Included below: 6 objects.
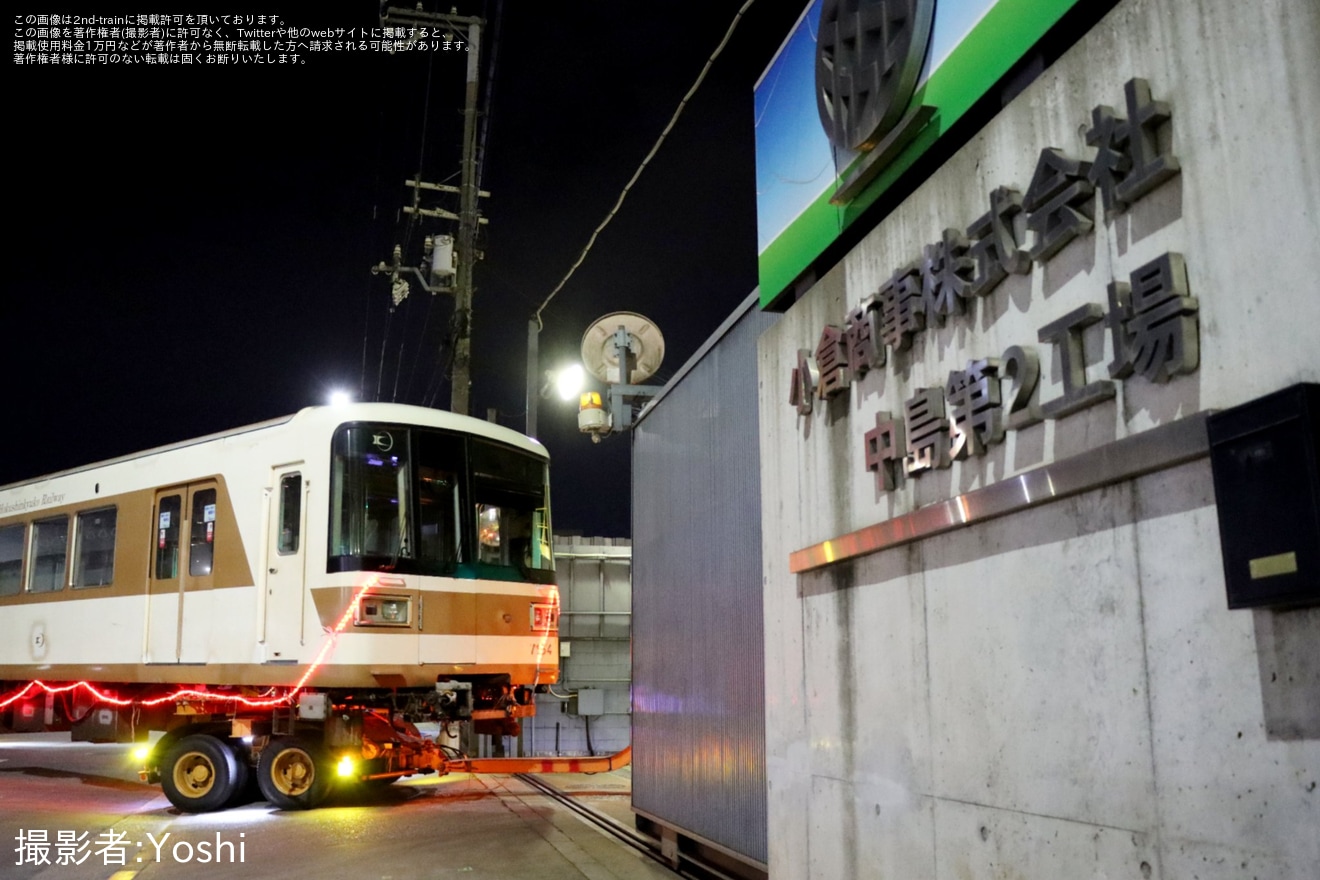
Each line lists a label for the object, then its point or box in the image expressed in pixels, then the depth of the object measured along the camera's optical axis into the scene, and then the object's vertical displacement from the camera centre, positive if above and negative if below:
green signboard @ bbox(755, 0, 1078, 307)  4.33 +2.49
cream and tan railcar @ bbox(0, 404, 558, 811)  9.71 +0.33
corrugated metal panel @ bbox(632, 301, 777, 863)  6.64 +0.12
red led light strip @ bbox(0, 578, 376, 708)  9.48 -0.62
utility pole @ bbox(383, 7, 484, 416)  16.92 +7.00
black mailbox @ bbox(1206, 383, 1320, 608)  2.50 +0.29
